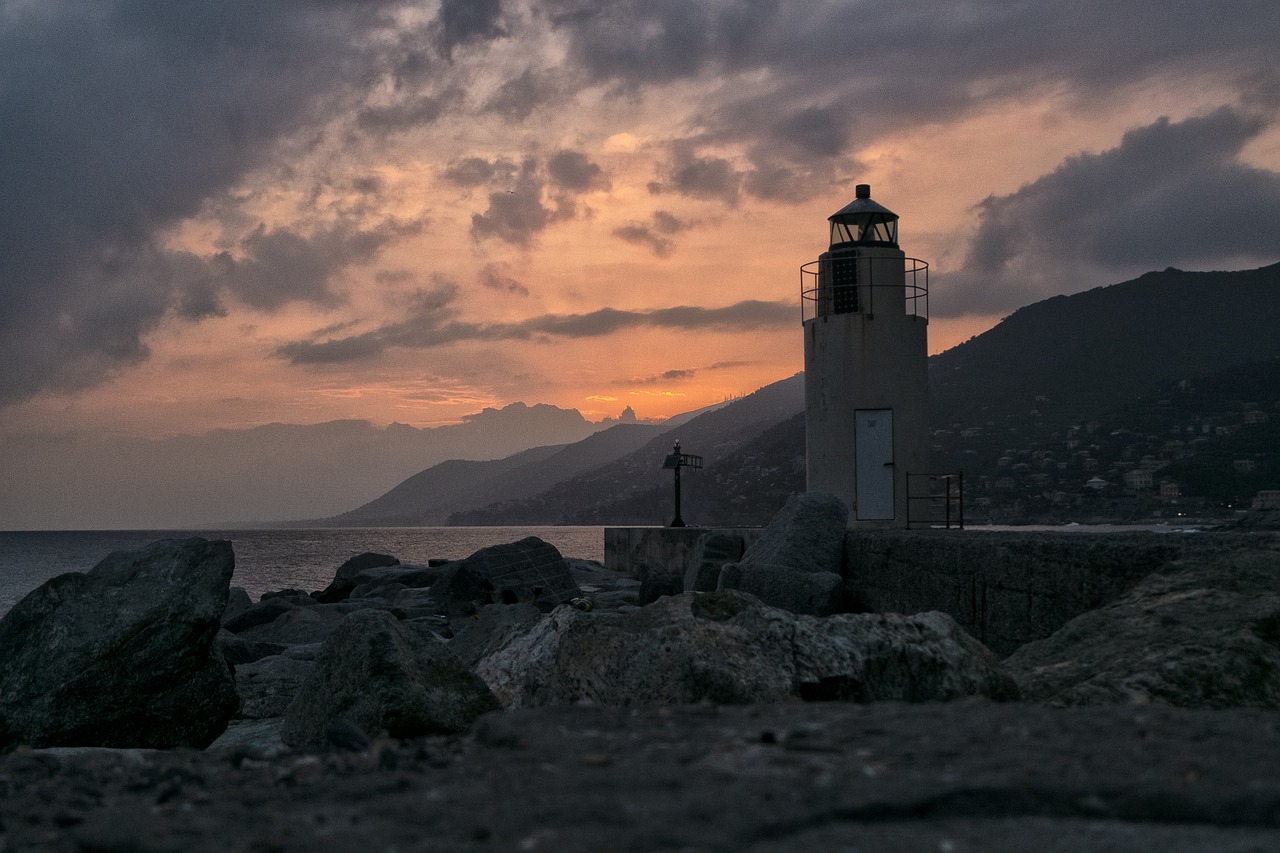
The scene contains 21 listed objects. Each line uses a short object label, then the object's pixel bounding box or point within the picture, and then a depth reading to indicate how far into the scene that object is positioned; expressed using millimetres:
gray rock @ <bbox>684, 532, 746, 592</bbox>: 15836
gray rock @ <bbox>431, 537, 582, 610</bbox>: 18750
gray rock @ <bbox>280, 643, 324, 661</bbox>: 12095
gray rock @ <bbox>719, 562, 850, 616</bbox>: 10516
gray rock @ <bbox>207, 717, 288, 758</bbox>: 8078
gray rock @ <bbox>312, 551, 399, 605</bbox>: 26781
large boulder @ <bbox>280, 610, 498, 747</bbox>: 6207
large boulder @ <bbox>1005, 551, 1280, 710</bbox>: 5047
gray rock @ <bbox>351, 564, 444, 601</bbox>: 24594
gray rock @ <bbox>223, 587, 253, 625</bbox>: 18286
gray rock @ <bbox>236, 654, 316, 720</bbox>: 9719
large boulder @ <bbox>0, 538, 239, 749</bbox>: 7676
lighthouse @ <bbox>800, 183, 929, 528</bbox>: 17578
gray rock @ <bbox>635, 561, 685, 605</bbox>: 16391
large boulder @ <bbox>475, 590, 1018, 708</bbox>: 4953
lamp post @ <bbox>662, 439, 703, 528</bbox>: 27188
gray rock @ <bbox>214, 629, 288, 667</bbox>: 11509
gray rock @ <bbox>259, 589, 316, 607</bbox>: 22931
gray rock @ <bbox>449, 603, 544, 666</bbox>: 7836
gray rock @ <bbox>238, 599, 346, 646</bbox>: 15258
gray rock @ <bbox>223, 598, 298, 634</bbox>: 17406
